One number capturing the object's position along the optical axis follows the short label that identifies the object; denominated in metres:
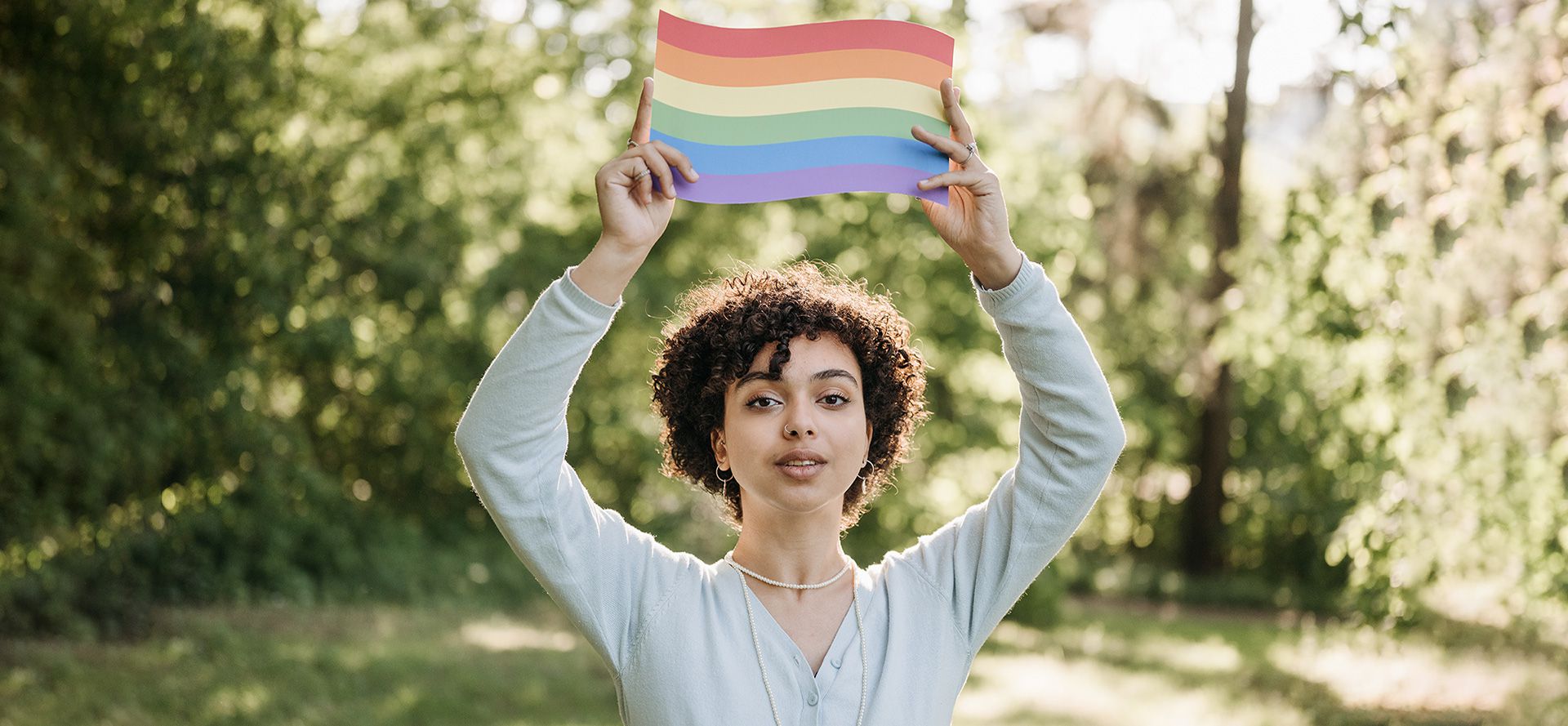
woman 1.73
